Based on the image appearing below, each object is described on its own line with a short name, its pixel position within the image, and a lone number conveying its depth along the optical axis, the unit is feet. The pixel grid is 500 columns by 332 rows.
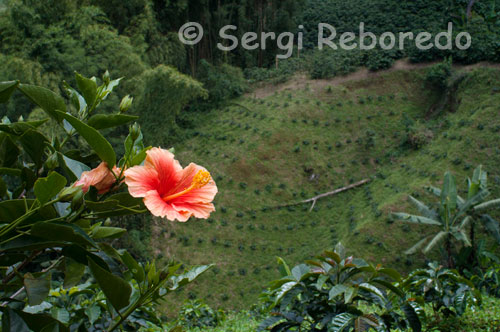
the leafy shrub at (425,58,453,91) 38.81
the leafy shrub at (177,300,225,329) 10.93
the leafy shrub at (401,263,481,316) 7.78
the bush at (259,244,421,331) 5.40
